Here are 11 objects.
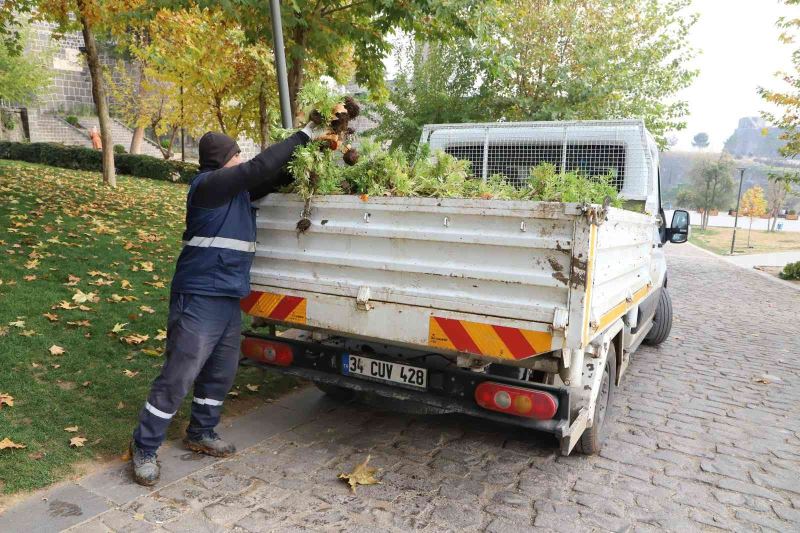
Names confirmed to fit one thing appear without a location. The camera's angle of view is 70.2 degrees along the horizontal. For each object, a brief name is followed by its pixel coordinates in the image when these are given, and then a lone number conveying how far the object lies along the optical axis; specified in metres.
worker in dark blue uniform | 3.14
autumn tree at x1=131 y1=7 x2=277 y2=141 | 12.57
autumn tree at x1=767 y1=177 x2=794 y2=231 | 42.59
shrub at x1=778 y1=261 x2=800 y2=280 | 15.38
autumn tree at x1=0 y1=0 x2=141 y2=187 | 10.91
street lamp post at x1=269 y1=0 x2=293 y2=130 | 4.88
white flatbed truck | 2.71
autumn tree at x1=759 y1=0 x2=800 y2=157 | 13.86
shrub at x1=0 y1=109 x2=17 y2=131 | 31.17
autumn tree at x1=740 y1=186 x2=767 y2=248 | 49.03
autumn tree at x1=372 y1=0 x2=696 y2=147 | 12.55
